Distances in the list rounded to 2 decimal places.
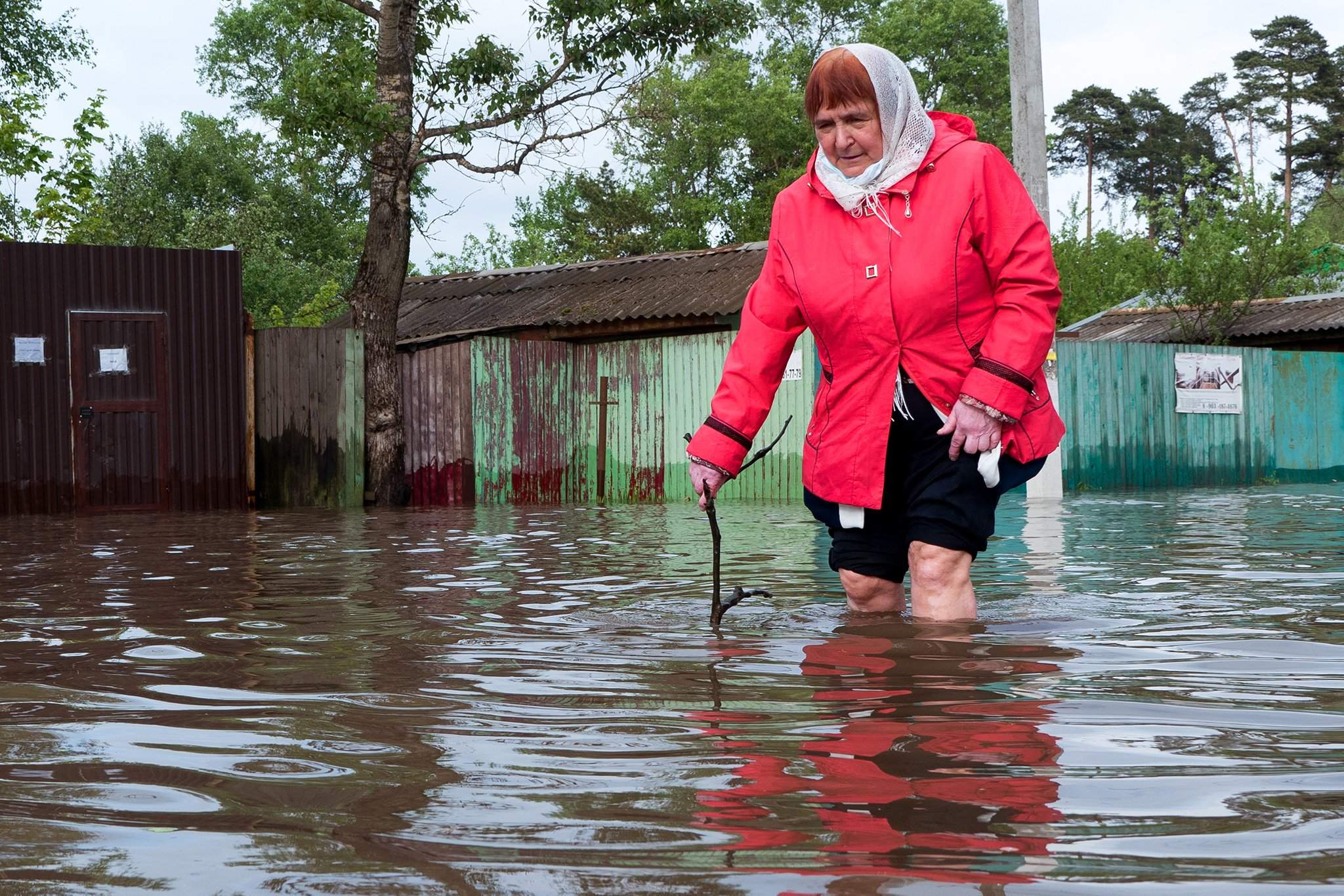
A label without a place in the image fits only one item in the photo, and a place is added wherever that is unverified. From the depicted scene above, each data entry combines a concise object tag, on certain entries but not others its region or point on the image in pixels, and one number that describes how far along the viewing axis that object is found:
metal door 14.66
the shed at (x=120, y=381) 14.55
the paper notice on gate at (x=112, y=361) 14.83
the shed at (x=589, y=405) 16.53
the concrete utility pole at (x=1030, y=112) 13.22
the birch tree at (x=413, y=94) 16.02
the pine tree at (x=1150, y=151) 53.44
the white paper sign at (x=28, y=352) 14.55
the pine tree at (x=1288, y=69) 49.41
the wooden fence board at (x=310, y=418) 15.88
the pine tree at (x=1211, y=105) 51.97
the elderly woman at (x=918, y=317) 3.67
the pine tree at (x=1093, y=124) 54.81
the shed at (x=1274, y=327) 23.91
